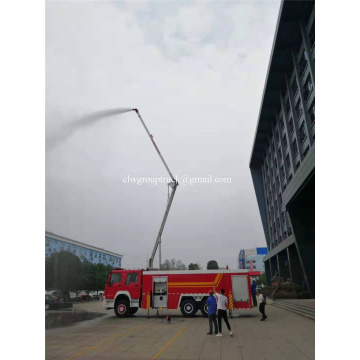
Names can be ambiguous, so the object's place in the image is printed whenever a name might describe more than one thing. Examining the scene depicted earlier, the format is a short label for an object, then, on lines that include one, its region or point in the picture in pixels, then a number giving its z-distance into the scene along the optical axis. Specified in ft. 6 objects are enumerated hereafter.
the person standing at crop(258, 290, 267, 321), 36.86
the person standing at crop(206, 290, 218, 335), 29.19
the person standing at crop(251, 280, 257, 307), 37.73
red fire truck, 36.68
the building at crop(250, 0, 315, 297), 59.11
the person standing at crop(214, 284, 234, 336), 29.19
